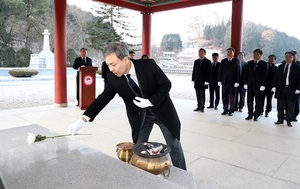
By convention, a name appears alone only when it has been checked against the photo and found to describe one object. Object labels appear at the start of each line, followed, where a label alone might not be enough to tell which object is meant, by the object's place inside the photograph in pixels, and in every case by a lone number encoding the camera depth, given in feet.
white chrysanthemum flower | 4.71
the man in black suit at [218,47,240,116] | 19.57
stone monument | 64.90
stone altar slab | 3.68
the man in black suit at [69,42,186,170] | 6.24
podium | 20.45
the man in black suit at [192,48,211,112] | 21.15
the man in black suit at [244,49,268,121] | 18.19
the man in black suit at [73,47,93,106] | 22.11
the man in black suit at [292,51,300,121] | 16.97
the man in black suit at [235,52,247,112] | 20.04
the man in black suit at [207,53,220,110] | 21.66
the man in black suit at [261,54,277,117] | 18.94
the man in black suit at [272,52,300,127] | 16.37
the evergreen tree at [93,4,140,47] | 68.08
